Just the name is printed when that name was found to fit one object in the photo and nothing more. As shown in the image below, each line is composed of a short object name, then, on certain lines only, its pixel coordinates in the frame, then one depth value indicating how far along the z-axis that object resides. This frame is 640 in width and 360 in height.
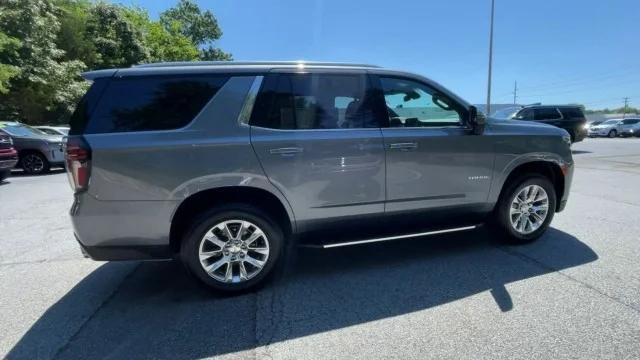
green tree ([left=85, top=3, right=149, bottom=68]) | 27.84
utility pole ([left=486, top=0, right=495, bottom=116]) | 26.00
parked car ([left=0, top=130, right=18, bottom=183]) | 10.02
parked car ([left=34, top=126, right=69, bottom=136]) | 14.69
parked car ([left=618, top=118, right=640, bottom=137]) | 29.56
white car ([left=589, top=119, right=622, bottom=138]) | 30.72
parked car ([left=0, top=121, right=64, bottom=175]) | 12.27
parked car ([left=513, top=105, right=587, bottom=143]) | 16.53
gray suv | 3.25
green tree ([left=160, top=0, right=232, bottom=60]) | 52.12
